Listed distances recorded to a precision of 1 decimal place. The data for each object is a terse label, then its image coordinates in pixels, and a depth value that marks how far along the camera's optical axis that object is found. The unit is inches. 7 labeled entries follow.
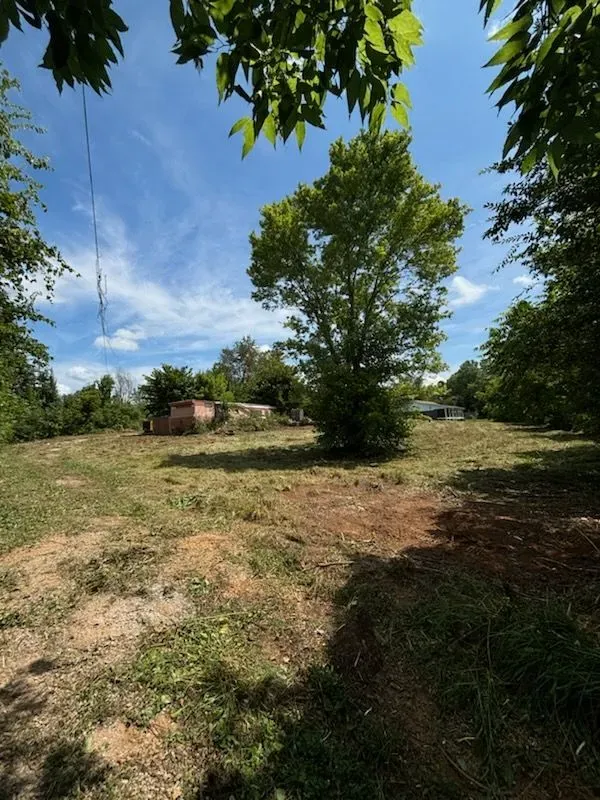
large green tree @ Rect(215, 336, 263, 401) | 1733.5
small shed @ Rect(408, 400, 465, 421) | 1420.0
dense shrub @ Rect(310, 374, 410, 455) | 360.5
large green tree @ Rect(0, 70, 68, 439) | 221.8
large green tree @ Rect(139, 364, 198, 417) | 881.5
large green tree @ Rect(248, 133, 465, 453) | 369.1
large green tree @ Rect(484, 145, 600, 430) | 194.7
